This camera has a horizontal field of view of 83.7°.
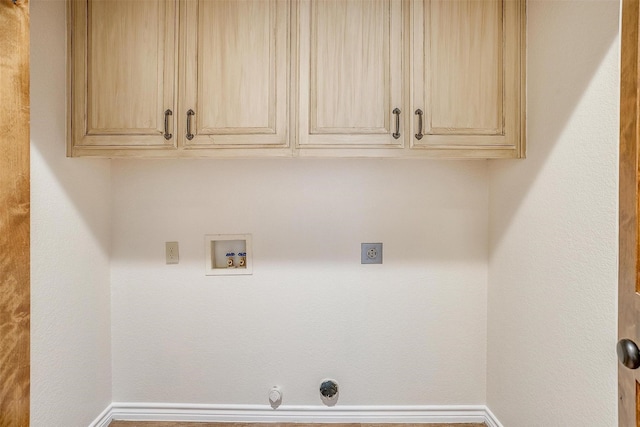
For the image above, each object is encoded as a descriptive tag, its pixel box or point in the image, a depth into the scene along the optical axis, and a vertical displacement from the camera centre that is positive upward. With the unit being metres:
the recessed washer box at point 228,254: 1.86 -0.22
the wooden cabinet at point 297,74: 1.49 +0.58
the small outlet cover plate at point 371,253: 1.86 -0.21
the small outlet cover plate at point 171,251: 1.86 -0.20
